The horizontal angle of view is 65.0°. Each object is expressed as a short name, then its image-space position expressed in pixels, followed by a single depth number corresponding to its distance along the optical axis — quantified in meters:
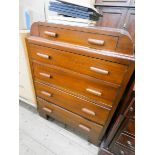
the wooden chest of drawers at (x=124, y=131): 0.74
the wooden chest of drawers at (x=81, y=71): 0.70
